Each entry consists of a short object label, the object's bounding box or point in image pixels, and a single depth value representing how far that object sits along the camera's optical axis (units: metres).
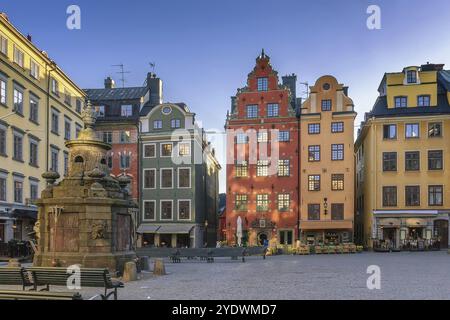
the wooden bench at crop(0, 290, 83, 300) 9.80
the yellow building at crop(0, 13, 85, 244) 36.22
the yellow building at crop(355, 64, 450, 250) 45.97
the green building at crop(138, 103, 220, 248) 49.91
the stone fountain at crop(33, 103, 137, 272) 19.16
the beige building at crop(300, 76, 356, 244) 47.44
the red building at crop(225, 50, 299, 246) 48.81
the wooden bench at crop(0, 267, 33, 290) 14.26
